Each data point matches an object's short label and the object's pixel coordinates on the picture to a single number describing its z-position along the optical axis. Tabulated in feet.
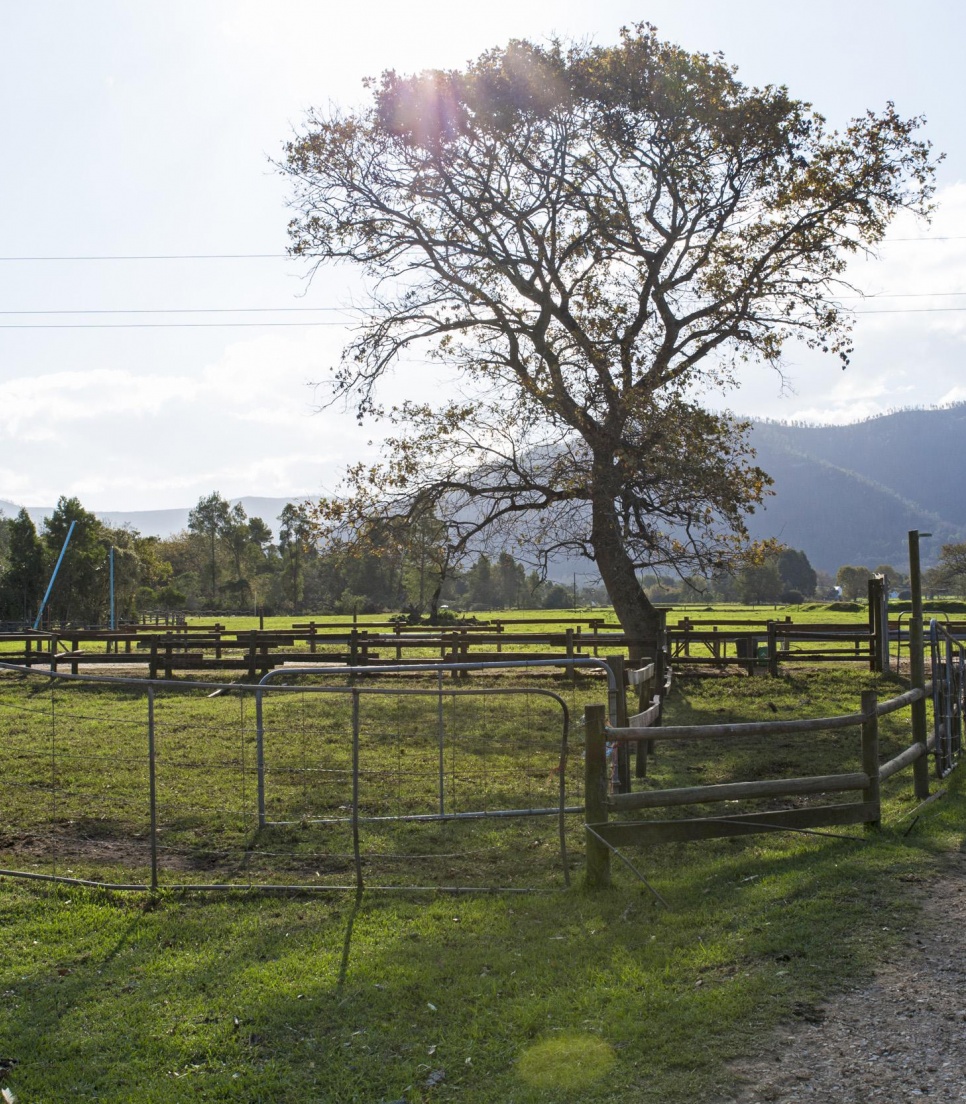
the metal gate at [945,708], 35.35
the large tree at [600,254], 65.41
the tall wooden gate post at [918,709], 31.60
